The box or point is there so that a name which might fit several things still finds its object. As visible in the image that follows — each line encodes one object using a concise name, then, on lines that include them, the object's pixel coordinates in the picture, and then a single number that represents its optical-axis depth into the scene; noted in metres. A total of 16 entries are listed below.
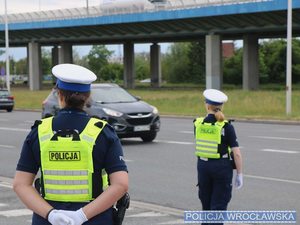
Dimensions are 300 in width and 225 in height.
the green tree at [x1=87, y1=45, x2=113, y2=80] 138.25
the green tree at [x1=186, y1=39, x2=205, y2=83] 116.12
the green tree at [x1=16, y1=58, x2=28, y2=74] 180.93
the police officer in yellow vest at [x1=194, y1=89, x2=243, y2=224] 5.85
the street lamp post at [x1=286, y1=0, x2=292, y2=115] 26.23
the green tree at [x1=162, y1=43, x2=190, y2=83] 120.37
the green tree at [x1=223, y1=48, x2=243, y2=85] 97.44
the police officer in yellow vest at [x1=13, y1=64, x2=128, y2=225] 3.29
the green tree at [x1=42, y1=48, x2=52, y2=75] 159.12
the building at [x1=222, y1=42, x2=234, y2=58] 129.74
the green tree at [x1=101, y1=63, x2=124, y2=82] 133.62
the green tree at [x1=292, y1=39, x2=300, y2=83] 92.19
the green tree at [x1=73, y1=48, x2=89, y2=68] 144.00
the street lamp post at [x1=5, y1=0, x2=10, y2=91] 45.81
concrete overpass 48.18
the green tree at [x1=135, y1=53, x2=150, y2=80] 150.25
